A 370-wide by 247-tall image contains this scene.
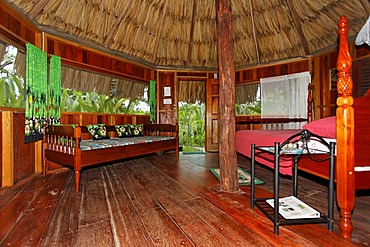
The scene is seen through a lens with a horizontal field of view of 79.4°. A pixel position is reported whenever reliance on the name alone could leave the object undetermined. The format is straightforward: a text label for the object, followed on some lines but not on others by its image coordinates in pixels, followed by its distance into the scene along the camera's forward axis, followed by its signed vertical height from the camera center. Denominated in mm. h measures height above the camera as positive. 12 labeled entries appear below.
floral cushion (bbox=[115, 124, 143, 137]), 4562 -220
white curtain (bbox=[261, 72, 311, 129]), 5137 +556
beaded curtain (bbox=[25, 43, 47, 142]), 3045 +397
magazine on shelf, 1700 -731
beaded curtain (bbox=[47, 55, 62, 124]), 3508 +472
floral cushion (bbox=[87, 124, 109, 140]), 4008 -210
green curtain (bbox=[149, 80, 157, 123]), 5484 +456
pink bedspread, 2406 -311
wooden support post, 2658 +185
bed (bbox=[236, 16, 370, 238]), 1587 -152
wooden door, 5961 +142
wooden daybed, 2766 -421
